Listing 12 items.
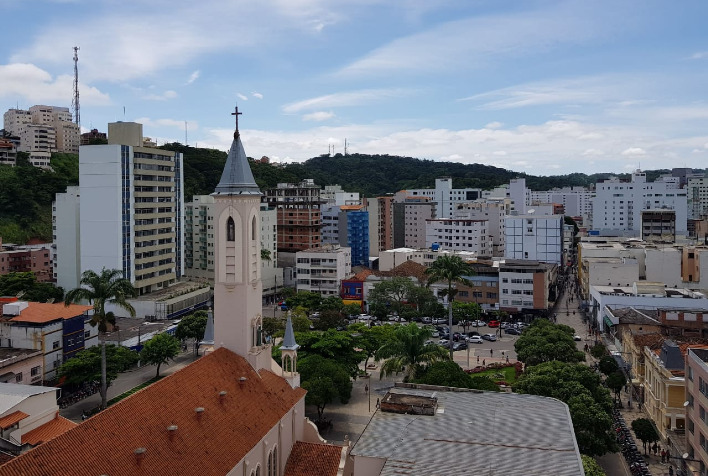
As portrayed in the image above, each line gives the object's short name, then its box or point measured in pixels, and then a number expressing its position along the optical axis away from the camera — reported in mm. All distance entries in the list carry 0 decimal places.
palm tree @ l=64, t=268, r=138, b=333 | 38969
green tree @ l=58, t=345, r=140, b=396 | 46806
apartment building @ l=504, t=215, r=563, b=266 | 101812
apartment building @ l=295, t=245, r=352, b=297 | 91812
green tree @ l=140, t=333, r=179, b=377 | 53156
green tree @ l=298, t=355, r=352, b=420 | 40594
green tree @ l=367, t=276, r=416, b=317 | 80062
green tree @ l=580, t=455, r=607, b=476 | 26880
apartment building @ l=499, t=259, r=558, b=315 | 80438
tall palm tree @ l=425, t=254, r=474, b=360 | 53344
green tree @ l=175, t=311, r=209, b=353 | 61000
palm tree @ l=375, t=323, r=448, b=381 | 40406
